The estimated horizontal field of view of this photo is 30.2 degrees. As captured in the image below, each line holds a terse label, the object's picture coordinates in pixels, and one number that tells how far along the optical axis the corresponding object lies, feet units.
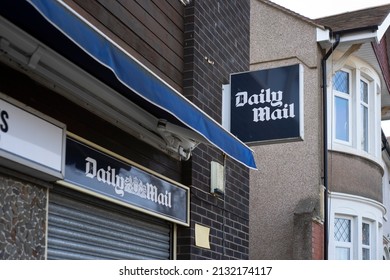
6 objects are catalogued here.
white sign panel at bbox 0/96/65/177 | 15.79
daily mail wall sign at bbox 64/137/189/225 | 18.76
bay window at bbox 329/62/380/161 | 47.16
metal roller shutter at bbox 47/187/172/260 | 18.51
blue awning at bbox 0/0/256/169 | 14.67
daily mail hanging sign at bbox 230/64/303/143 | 26.20
